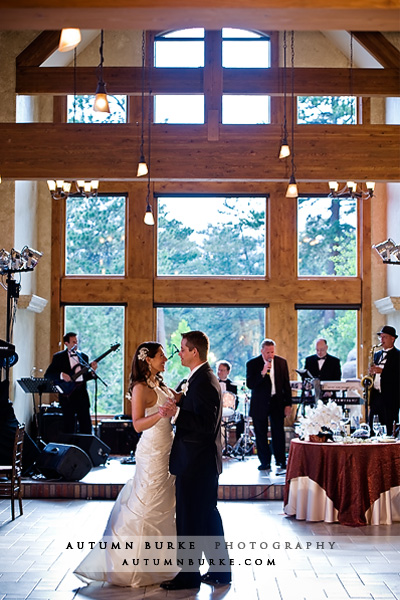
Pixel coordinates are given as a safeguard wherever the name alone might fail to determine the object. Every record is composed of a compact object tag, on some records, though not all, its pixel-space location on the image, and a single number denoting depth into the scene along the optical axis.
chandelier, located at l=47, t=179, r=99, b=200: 12.05
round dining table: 7.73
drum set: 11.29
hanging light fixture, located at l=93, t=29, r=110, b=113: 6.64
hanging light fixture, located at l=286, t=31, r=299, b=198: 8.98
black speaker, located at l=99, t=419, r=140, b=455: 12.51
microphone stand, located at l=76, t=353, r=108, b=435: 11.44
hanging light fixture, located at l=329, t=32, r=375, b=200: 12.40
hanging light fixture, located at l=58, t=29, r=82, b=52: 4.66
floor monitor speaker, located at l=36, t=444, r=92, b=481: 9.48
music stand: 11.12
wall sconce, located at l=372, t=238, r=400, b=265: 11.46
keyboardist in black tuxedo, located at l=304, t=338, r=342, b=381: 11.74
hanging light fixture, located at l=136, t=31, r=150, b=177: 9.24
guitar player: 11.49
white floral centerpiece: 8.02
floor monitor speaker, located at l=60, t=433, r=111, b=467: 10.77
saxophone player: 10.82
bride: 5.54
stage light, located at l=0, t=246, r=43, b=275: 10.48
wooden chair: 7.88
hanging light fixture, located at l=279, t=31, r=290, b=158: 8.89
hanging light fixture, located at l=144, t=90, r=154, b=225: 9.53
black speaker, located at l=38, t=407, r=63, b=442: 12.17
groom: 5.42
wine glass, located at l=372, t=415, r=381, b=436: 8.40
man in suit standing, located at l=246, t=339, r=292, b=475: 10.16
